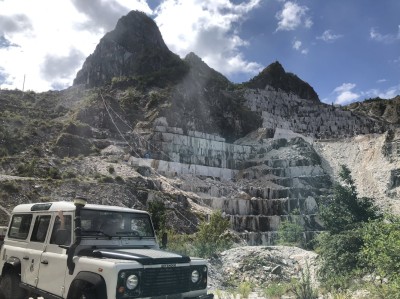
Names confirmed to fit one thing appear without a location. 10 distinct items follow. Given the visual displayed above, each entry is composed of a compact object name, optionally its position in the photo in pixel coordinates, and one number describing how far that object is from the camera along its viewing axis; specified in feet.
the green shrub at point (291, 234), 144.87
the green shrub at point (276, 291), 38.14
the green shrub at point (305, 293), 33.40
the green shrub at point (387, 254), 31.07
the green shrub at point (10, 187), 127.54
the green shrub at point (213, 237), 61.65
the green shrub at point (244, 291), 37.19
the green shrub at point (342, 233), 48.11
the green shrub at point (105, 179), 161.47
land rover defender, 19.70
